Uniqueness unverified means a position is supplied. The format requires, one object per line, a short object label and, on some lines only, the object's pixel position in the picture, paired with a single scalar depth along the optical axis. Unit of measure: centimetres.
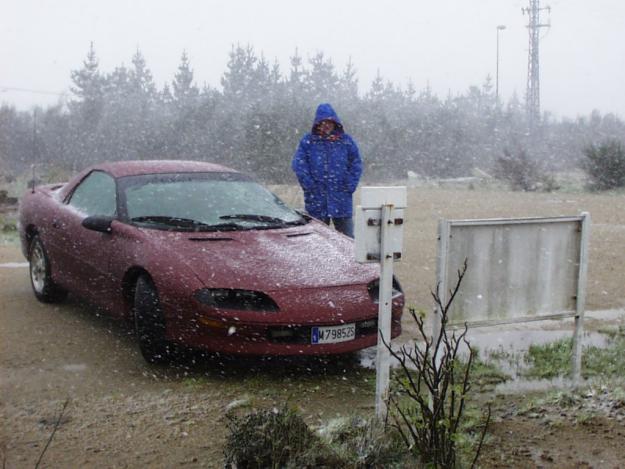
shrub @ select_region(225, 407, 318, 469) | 309
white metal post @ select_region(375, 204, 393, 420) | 371
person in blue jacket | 782
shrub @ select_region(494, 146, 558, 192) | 2506
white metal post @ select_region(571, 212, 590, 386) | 460
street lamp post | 4809
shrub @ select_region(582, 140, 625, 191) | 2383
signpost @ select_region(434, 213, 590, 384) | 418
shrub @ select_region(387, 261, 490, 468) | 311
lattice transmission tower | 3872
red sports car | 490
